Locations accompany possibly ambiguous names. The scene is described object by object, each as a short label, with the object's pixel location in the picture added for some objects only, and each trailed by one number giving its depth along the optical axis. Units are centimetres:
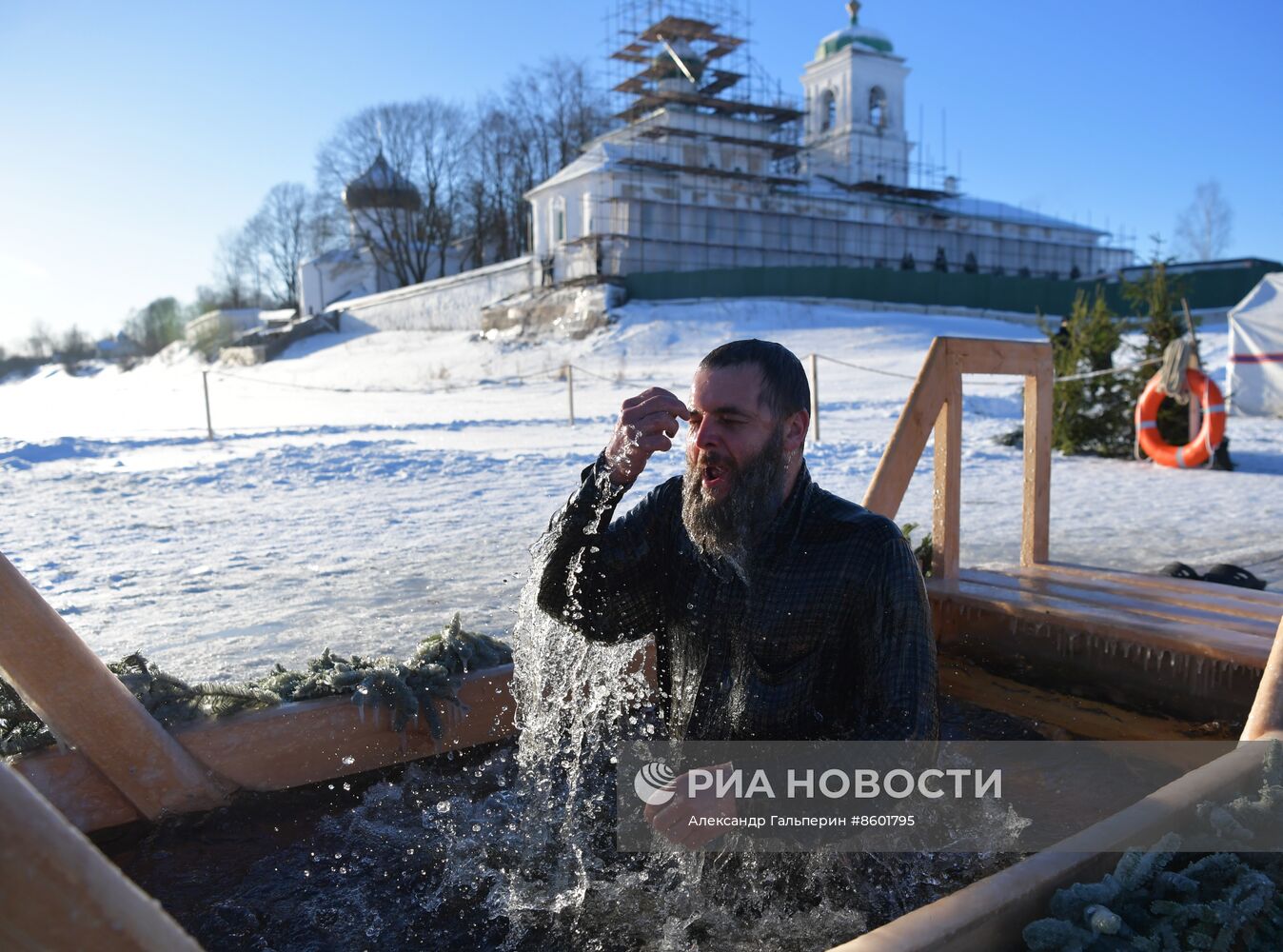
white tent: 1455
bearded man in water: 202
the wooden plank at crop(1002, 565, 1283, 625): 359
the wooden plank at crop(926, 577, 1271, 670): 314
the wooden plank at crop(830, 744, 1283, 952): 130
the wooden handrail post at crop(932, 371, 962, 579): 380
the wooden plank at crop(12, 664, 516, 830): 250
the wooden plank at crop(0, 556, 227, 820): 232
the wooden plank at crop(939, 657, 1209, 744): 332
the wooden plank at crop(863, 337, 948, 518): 364
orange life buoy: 970
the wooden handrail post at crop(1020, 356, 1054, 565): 410
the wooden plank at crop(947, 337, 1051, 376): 376
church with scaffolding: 3653
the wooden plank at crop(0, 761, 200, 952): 73
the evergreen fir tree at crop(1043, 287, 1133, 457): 1112
